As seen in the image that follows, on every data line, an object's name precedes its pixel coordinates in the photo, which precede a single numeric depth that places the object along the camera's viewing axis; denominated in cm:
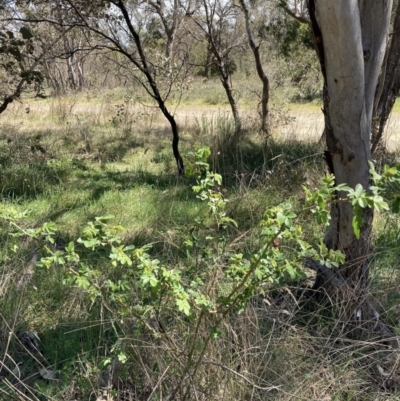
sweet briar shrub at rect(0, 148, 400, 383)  145
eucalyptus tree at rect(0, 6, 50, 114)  448
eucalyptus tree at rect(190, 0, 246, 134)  845
